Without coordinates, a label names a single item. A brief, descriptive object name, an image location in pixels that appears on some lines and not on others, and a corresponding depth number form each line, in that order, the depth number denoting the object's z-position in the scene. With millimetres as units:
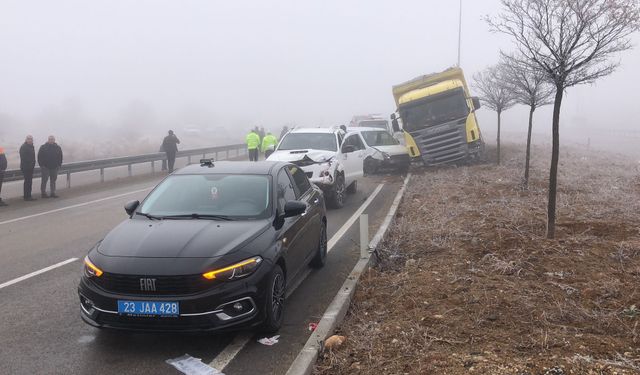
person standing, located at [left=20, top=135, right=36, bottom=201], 14406
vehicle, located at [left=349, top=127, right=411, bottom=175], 17406
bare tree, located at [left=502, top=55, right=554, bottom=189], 12473
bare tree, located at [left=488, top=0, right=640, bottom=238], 6941
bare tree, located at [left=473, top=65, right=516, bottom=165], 17172
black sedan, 4387
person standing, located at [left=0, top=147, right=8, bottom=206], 13742
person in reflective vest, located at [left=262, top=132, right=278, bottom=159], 22441
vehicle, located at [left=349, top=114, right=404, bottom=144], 26747
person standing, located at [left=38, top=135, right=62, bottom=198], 14742
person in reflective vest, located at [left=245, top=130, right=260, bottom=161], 22922
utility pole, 28916
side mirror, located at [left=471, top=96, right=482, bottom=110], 18211
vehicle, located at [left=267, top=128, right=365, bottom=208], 11961
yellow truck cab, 17719
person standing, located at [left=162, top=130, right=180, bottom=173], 21828
